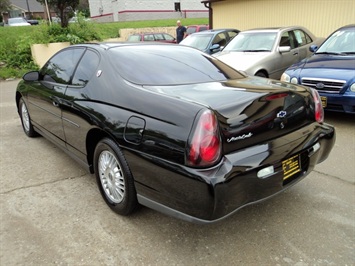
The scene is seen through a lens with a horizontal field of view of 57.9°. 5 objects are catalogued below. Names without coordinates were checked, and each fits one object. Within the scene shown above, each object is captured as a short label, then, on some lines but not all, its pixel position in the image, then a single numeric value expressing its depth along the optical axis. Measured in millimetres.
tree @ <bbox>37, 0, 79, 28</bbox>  13852
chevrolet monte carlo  2078
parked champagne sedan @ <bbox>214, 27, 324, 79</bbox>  6922
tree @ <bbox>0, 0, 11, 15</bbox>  47594
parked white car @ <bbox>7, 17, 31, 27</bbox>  33669
